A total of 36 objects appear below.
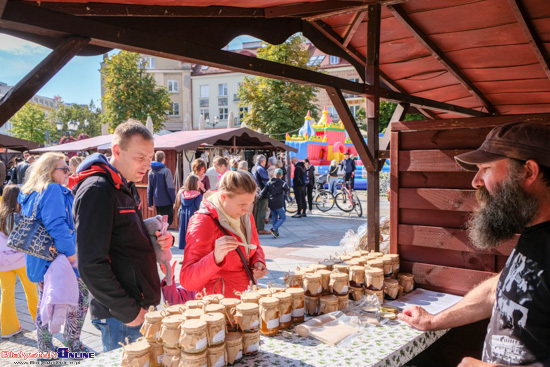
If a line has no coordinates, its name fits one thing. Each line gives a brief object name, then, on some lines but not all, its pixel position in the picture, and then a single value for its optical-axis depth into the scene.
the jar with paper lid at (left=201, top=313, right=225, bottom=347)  1.73
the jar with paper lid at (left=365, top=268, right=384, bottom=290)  2.65
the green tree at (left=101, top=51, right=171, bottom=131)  32.12
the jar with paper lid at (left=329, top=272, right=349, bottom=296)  2.49
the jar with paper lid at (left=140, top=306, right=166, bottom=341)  1.78
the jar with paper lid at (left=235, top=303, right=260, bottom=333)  1.89
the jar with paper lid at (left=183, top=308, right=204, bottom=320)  1.79
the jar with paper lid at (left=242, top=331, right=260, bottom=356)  1.89
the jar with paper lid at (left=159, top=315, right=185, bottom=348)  1.70
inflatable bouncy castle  23.95
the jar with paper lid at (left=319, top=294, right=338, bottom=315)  2.40
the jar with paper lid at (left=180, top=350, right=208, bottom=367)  1.65
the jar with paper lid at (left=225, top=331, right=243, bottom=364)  1.82
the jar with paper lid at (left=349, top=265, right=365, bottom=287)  2.68
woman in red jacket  2.53
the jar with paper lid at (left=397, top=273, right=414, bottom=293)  3.01
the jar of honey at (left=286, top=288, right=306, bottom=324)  2.25
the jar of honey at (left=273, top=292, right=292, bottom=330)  2.17
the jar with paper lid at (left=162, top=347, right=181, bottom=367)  1.69
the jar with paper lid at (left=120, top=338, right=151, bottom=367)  1.67
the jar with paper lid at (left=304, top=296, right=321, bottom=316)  2.43
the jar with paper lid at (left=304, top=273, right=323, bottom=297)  2.43
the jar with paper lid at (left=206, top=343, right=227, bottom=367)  1.73
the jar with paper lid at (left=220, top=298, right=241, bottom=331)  1.93
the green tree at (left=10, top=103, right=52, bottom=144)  40.19
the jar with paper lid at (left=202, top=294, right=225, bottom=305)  2.03
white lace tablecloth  1.85
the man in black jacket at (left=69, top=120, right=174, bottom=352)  2.02
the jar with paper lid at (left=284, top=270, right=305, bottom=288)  2.50
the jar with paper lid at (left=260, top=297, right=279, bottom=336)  2.07
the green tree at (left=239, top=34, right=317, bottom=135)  26.86
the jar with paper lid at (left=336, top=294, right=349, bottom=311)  2.49
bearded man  1.48
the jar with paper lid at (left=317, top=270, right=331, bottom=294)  2.50
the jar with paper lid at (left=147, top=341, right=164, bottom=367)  1.76
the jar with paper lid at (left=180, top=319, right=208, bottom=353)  1.64
